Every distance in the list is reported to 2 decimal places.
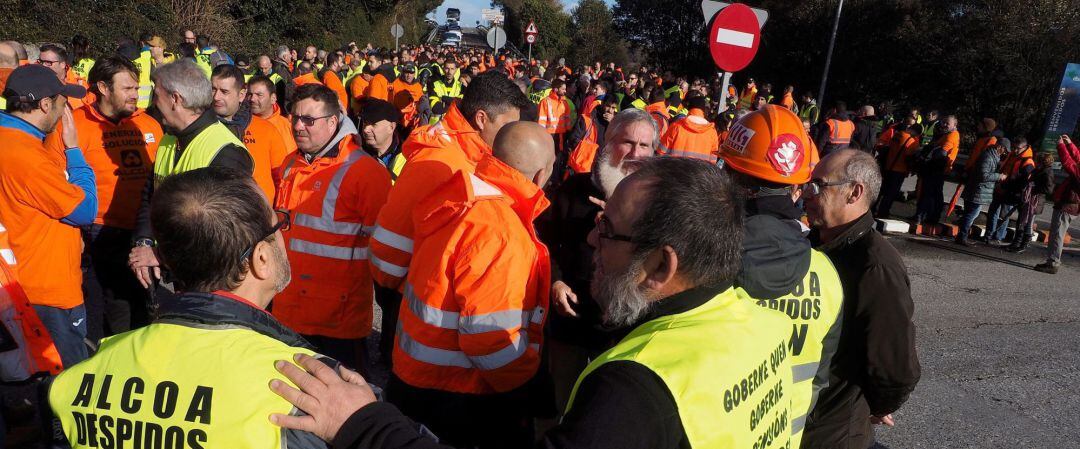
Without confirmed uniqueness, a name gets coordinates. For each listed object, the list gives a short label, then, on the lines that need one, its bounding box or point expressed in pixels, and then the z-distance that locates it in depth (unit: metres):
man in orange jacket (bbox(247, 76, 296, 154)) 5.43
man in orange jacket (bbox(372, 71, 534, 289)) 2.95
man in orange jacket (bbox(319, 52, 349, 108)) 11.19
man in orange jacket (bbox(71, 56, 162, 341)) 4.04
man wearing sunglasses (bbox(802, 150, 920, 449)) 2.39
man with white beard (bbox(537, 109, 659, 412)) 3.40
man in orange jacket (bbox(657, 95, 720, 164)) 7.07
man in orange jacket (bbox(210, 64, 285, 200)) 4.61
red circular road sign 5.36
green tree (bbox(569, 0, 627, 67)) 43.09
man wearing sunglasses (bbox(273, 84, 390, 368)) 3.30
